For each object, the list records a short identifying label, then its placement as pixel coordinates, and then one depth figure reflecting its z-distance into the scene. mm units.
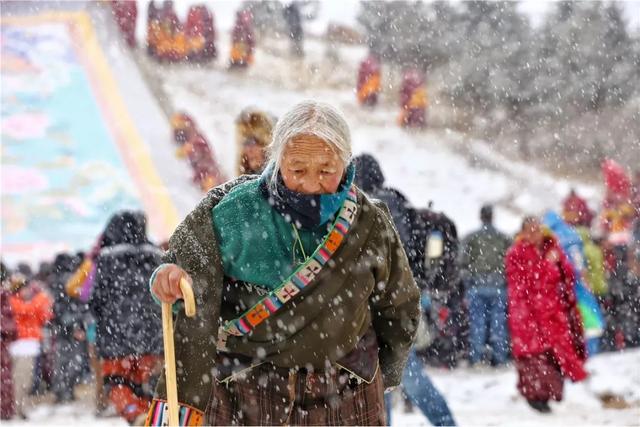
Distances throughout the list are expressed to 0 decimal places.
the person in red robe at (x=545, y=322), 11952
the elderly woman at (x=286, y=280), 4383
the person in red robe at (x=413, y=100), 34013
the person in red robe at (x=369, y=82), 36901
